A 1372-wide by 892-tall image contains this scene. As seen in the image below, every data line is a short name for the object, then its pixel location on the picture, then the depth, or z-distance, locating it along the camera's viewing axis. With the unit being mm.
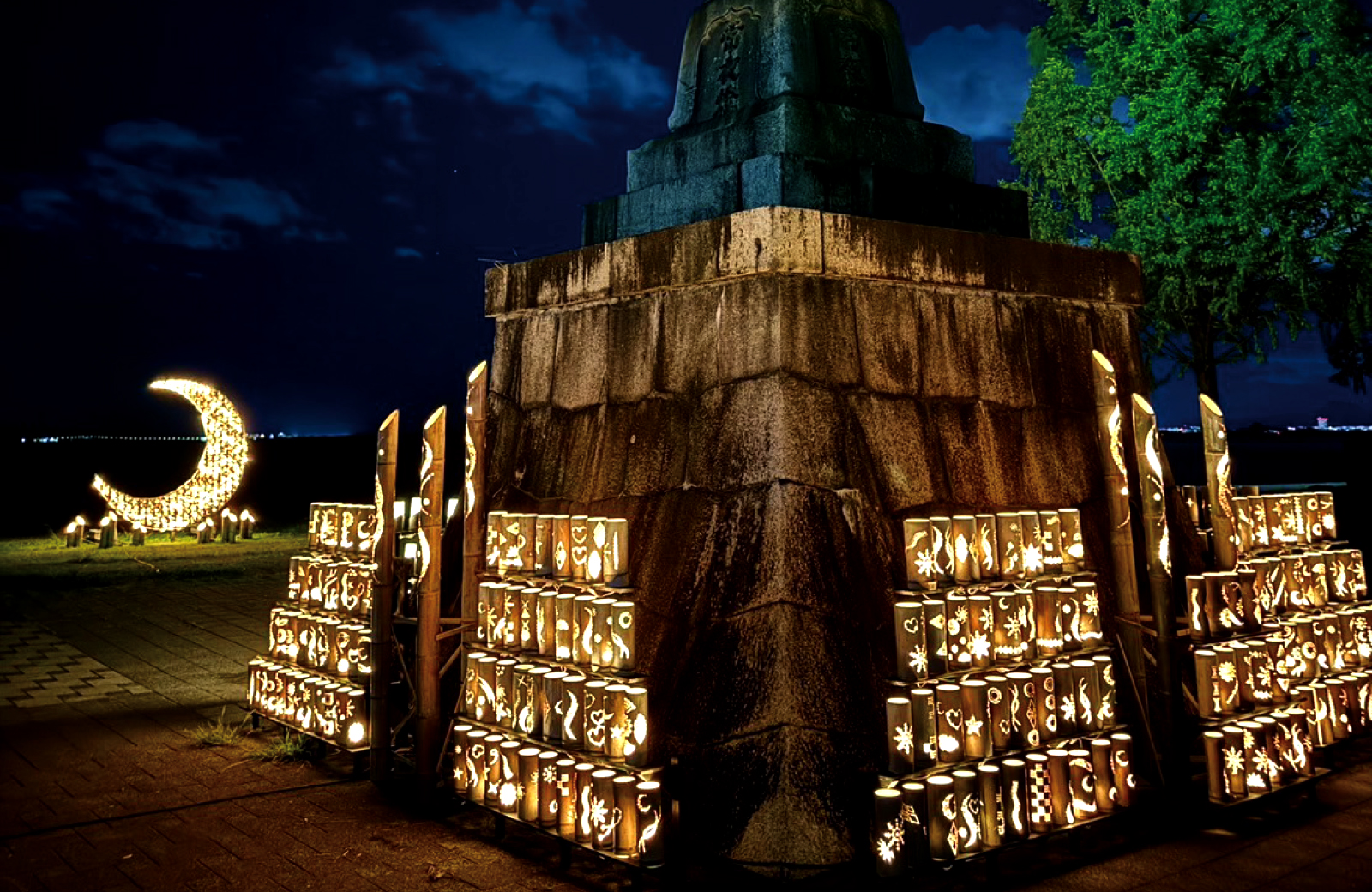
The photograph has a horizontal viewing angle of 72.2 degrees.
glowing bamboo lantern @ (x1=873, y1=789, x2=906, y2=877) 3812
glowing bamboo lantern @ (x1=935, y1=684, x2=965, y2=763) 4051
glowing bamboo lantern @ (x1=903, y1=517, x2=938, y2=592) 4230
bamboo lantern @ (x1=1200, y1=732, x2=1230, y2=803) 4555
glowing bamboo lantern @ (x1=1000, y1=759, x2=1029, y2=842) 4105
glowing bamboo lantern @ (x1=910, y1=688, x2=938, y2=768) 3961
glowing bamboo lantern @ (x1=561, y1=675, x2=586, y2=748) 4281
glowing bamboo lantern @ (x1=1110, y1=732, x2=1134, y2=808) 4484
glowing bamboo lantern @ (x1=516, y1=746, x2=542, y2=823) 4355
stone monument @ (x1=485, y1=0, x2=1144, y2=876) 4203
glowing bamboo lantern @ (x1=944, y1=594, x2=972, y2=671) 4176
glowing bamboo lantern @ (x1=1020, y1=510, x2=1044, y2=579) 4547
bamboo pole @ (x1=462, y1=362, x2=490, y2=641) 5090
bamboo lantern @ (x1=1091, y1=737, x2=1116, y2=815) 4395
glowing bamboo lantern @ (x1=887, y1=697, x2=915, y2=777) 3918
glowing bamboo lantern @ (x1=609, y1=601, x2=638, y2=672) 4219
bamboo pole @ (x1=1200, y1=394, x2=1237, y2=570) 4988
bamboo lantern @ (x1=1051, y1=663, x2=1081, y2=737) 4418
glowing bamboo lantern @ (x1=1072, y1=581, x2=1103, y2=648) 4578
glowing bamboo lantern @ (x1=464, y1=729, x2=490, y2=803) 4641
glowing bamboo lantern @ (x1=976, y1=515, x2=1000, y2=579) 4426
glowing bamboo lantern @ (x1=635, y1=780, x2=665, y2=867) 3932
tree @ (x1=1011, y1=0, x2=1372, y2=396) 13977
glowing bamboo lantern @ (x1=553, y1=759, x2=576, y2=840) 4176
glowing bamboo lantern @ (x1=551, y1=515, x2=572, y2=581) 4578
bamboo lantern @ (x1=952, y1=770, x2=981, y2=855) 3943
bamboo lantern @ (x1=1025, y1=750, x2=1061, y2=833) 4203
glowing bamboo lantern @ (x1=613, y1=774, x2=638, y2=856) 3945
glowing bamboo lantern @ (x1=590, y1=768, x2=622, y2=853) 3982
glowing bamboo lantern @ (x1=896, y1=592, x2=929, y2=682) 4039
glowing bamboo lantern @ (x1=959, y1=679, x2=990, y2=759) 4109
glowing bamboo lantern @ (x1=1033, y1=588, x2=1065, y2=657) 4480
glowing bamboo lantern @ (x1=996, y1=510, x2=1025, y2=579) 4480
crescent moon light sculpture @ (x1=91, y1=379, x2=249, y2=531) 18312
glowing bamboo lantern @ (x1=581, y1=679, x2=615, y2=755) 4180
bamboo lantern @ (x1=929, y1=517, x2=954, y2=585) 4270
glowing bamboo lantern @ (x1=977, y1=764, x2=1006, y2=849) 4012
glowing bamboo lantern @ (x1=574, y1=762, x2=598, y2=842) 4062
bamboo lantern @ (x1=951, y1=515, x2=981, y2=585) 4336
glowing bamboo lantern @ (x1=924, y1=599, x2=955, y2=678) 4086
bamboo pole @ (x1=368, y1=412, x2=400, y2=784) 5180
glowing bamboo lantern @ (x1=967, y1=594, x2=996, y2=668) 4242
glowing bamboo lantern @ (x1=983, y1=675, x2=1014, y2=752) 4219
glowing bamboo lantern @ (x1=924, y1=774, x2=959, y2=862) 3846
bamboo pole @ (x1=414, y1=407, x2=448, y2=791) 4973
